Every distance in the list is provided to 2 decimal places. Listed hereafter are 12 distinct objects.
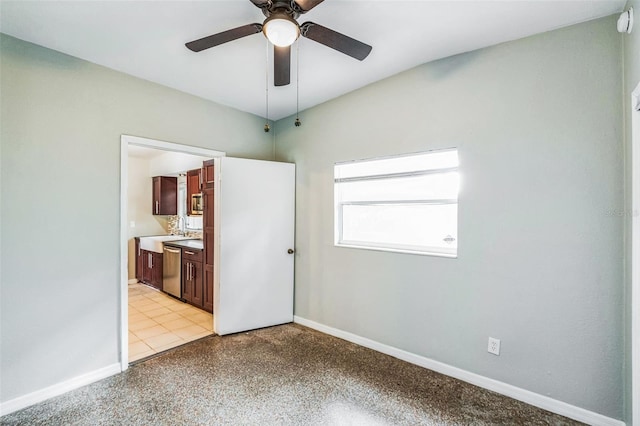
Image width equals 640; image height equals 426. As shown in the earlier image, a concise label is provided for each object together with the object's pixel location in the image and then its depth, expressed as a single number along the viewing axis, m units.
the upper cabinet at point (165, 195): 5.48
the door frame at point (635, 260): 1.48
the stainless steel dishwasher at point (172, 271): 4.30
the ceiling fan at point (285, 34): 1.45
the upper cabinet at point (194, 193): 4.87
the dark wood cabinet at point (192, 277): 3.88
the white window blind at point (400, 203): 2.43
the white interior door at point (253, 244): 3.10
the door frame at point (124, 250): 2.43
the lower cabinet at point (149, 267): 4.79
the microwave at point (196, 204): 4.99
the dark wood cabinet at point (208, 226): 3.65
